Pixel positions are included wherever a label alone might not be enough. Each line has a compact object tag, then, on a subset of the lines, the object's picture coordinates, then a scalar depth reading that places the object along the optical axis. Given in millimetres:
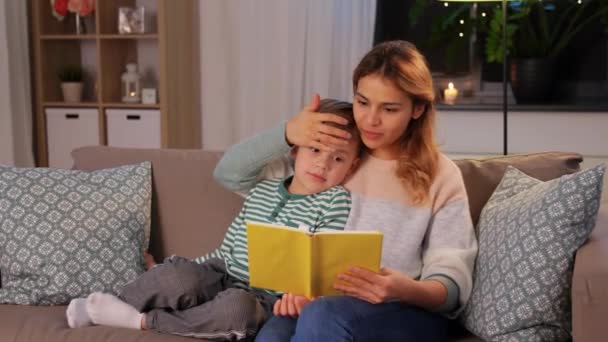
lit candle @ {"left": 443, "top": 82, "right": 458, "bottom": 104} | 3689
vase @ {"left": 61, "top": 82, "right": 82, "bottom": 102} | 4082
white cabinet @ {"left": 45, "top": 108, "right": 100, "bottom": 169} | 4020
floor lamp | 3146
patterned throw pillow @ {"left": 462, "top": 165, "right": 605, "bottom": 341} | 1588
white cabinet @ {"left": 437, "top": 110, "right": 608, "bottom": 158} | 3467
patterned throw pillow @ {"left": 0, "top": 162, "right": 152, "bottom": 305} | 2037
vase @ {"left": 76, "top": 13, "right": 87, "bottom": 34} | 4062
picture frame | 3984
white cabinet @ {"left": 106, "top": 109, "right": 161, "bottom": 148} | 3939
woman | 1639
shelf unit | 3918
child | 1753
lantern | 4027
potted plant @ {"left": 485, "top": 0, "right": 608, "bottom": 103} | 3695
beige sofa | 1789
